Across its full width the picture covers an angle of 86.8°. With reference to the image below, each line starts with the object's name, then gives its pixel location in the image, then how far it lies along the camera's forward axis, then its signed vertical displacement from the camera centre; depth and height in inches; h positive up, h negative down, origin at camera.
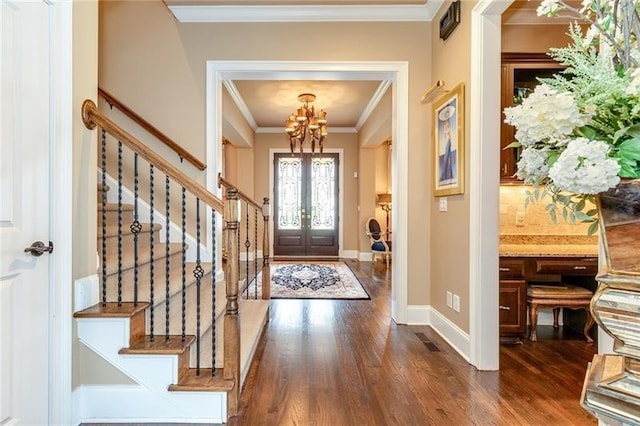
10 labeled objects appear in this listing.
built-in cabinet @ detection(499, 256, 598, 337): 110.8 -20.1
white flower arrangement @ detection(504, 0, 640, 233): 30.7 +9.2
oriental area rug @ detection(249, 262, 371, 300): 175.0 -41.4
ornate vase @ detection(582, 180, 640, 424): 29.0 -8.1
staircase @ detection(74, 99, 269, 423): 70.5 -30.2
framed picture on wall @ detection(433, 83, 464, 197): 105.7 +24.1
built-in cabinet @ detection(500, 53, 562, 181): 117.8 +47.2
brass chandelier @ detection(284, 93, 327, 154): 206.8 +56.3
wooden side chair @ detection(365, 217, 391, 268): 273.6 -22.5
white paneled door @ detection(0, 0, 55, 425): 56.2 +0.8
